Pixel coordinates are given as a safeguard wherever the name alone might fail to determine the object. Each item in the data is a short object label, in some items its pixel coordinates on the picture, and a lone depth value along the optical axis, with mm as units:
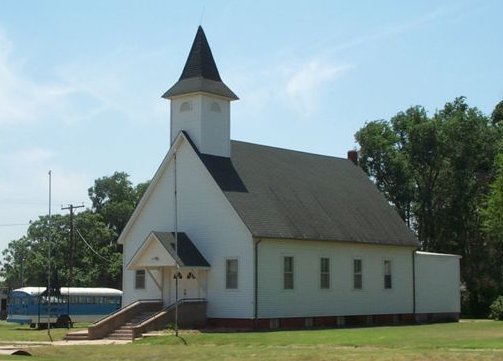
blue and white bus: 60688
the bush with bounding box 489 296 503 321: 62181
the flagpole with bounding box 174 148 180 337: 39000
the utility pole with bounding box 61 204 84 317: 79438
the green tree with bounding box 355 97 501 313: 74250
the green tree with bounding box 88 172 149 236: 106875
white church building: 45125
